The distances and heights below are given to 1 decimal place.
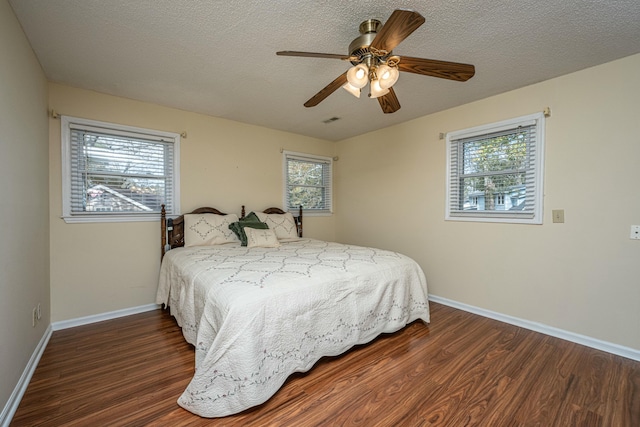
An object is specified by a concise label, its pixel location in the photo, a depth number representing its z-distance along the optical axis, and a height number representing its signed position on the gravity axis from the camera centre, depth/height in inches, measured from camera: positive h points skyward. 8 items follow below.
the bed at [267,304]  59.8 -27.4
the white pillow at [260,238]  124.6 -14.5
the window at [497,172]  102.7 +16.4
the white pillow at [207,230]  123.0 -11.1
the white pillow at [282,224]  148.9 -9.5
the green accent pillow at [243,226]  129.3 -9.3
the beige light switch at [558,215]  96.2 -1.2
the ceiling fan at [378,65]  63.3 +35.7
